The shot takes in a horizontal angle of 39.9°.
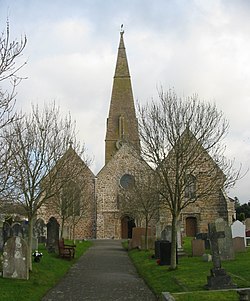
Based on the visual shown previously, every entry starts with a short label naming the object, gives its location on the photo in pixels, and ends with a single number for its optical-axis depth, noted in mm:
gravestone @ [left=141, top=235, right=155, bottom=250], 21267
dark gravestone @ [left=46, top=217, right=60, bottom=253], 18168
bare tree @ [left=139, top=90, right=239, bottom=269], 13677
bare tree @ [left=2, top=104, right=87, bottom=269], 12854
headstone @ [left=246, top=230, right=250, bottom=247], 20702
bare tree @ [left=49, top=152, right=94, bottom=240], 15917
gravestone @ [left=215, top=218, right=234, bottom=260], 14077
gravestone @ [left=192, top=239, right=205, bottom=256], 16134
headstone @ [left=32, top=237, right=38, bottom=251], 17340
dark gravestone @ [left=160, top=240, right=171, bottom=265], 14270
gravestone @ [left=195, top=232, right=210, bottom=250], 17908
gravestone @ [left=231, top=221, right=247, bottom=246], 18051
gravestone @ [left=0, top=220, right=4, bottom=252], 14912
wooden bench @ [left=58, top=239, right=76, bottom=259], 17074
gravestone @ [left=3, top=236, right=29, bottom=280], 11015
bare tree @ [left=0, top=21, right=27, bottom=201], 7571
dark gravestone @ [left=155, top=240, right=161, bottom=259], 15549
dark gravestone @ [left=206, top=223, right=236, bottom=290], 8824
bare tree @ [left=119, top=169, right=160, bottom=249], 21000
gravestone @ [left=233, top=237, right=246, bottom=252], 16389
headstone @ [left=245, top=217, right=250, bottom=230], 26411
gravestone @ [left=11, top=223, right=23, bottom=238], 15627
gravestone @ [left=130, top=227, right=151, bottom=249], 22610
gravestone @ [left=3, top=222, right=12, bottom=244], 15711
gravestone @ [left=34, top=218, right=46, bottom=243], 24854
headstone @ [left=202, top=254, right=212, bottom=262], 13953
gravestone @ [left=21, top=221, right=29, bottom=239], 16795
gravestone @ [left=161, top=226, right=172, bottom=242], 18399
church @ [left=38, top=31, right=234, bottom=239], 32802
